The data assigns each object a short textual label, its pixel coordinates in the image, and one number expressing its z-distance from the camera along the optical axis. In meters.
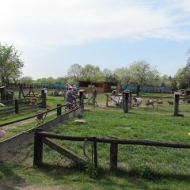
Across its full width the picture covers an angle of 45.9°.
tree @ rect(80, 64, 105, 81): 70.94
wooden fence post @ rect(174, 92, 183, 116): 13.51
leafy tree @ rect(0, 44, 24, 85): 35.62
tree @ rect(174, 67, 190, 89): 41.22
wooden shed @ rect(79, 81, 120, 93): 44.40
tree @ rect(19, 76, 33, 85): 65.72
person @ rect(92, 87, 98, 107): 16.97
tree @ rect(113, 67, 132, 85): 57.89
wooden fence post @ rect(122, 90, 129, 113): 13.93
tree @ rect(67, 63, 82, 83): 74.03
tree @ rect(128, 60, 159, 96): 55.72
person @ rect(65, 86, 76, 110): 12.13
